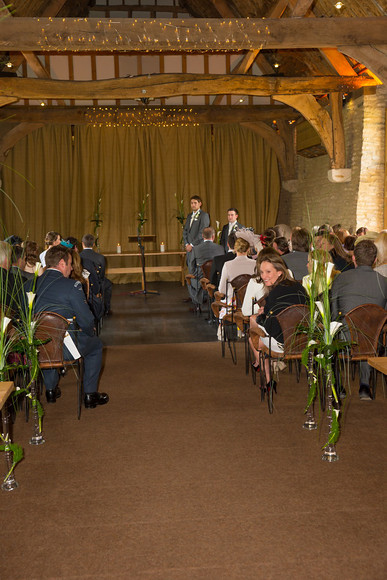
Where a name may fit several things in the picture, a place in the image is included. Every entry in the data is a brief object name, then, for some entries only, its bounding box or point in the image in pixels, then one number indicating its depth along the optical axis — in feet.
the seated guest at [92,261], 22.50
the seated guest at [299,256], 19.38
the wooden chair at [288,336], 13.60
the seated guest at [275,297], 14.22
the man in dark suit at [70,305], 14.35
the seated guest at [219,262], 23.43
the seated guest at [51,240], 23.14
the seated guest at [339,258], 19.48
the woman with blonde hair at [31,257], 19.90
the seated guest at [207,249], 27.32
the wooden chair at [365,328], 13.84
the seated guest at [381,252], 17.07
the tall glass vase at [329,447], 11.68
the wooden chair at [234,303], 19.07
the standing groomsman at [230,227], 29.63
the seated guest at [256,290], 15.33
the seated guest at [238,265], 20.97
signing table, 38.90
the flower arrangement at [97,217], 43.02
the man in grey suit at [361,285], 14.85
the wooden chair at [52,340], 13.44
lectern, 37.27
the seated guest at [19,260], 17.56
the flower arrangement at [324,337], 11.30
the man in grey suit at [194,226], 31.42
